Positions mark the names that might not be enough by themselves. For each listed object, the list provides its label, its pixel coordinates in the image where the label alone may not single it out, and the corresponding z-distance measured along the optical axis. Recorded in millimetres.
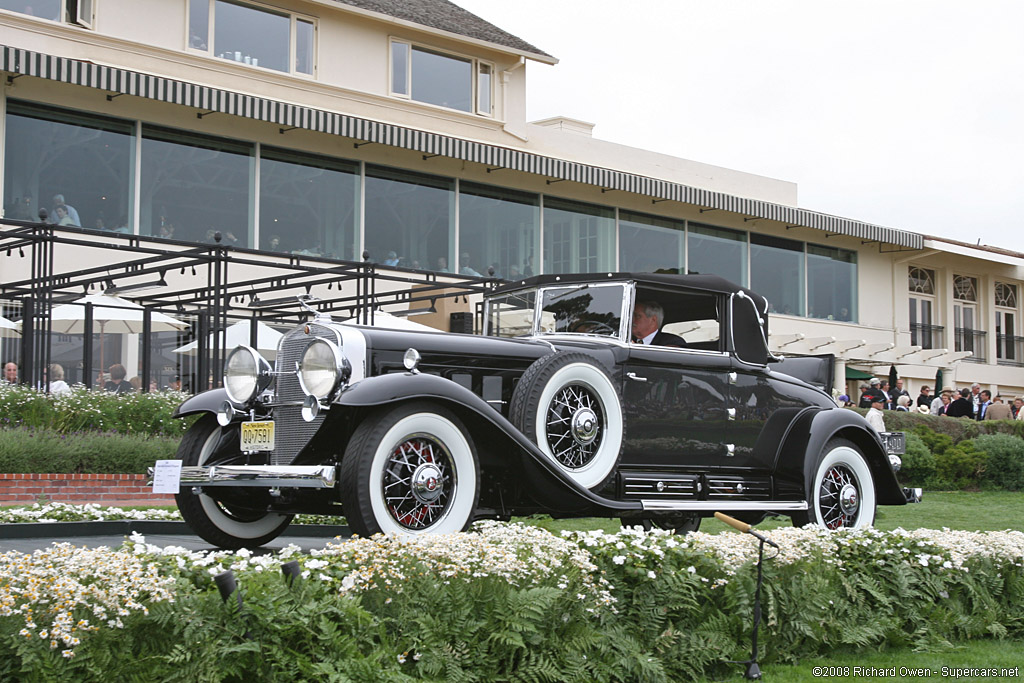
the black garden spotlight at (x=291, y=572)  4379
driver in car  8516
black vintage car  6332
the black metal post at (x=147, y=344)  17016
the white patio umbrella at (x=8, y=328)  17641
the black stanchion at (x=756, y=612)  5215
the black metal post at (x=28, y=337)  15422
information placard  6538
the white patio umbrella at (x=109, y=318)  18359
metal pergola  15180
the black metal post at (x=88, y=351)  15973
